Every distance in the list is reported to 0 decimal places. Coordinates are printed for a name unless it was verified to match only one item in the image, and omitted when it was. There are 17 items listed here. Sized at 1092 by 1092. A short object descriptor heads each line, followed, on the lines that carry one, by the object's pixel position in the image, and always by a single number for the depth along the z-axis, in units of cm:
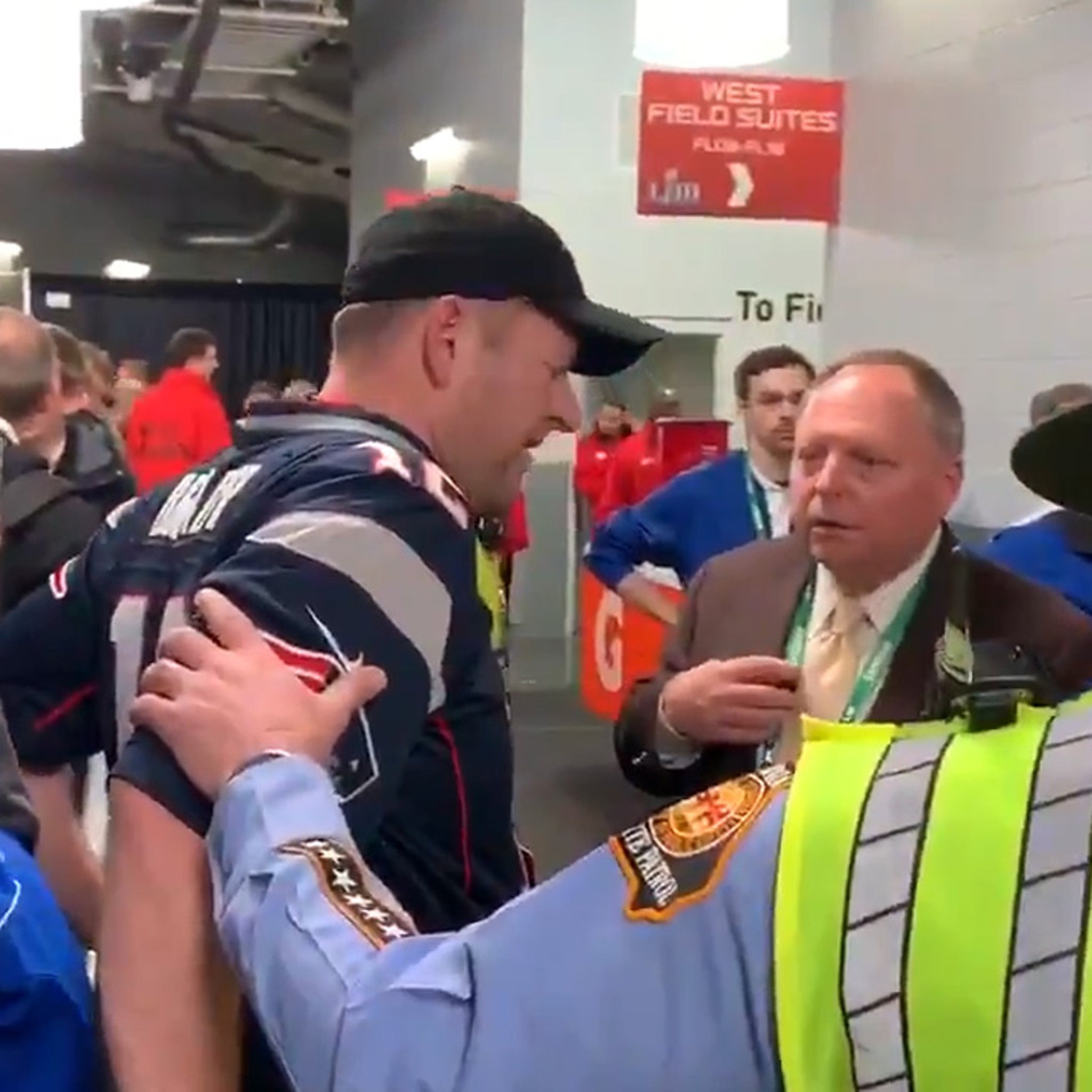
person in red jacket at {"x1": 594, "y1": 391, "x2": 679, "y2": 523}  705
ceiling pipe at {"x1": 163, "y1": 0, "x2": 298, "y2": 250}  1158
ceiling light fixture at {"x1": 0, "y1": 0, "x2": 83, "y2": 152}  319
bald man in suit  188
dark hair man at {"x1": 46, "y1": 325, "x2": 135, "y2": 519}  346
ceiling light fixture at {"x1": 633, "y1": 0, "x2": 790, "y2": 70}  458
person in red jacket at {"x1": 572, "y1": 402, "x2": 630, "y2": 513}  969
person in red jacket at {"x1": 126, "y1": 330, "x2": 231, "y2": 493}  747
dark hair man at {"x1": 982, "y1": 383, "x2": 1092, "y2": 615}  284
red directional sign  709
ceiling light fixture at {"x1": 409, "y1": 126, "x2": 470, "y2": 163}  1094
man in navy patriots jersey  104
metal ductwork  1912
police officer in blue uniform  65
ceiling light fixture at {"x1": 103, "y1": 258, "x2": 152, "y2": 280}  1927
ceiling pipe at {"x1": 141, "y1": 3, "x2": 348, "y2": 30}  1184
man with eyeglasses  419
